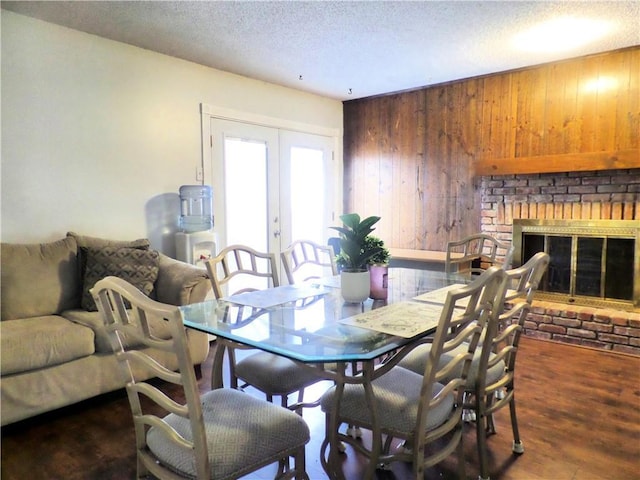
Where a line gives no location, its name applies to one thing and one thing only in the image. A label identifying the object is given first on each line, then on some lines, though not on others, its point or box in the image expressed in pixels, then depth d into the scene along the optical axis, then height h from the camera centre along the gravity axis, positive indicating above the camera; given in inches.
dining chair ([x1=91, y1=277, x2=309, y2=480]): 46.3 -26.6
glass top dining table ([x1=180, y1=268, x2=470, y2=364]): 55.6 -16.9
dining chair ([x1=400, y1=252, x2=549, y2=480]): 68.5 -27.8
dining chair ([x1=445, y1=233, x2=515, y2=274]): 113.6 -15.1
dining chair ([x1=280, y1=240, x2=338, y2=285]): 105.9 -18.8
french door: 156.6 +9.1
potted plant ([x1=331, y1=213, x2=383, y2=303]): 76.7 -8.4
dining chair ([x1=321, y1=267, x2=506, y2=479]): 55.3 -27.2
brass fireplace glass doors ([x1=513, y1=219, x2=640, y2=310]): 139.8 -16.6
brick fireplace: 136.8 -1.4
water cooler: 136.8 -5.5
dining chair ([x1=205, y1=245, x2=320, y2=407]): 76.2 -28.4
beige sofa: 91.0 -24.6
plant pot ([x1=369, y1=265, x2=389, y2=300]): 81.7 -13.2
